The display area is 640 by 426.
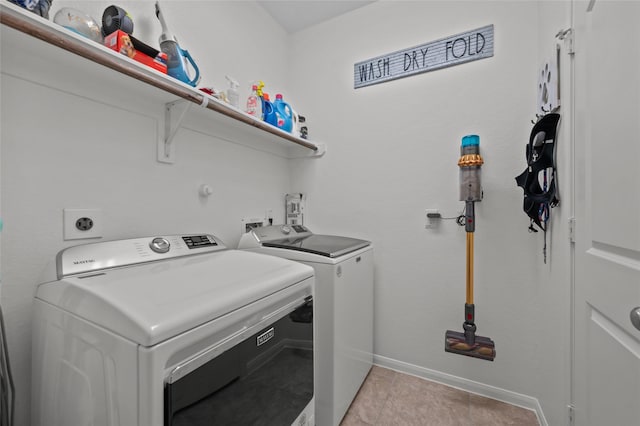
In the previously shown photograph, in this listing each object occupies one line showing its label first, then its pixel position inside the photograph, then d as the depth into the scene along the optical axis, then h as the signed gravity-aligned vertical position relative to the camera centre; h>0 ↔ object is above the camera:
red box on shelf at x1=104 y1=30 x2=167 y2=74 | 0.98 +0.65
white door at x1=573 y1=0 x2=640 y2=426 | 0.70 +0.00
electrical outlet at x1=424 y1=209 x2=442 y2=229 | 1.83 -0.04
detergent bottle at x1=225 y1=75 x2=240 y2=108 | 1.56 +0.70
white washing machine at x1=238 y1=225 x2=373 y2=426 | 1.39 -0.55
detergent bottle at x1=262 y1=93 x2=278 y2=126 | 1.80 +0.71
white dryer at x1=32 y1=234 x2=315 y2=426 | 0.60 -0.36
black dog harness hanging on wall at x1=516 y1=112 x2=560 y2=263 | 1.19 +0.19
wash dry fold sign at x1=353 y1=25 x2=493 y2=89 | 1.72 +1.12
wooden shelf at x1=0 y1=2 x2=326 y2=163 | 0.75 +0.55
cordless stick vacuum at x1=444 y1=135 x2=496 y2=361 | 1.57 -0.14
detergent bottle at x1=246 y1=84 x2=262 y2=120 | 1.71 +0.70
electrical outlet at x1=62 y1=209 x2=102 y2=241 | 1.01 -0.05
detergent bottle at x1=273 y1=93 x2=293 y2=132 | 1.89 +0.73
